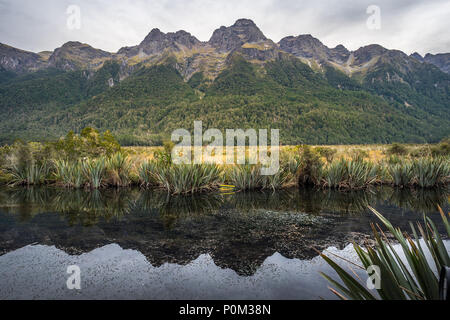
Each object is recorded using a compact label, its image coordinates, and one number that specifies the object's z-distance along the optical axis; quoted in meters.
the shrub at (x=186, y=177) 9.12
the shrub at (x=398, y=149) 21.36
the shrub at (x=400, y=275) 1.70
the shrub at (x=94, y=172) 10.09
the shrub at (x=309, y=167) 11.02
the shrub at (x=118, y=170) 10.46
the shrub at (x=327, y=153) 19.27
